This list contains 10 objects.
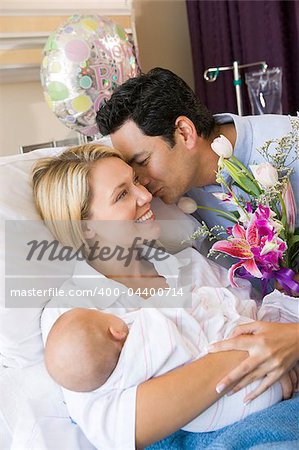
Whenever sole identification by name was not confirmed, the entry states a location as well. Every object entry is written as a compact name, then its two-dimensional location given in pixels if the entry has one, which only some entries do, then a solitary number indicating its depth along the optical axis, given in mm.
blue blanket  1140
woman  1405
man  1755
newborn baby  1150
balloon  2451
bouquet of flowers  1441
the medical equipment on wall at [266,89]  2879
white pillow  1457
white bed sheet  1345
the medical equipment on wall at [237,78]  2852
